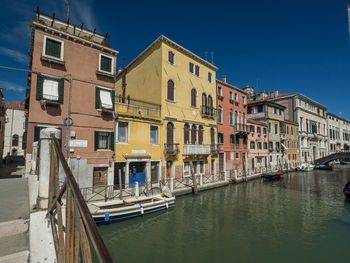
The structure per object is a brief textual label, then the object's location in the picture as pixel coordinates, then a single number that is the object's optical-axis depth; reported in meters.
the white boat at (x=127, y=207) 9.30
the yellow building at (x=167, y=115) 15.00
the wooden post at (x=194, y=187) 15.52
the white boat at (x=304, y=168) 33.13
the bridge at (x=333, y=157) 34.66
